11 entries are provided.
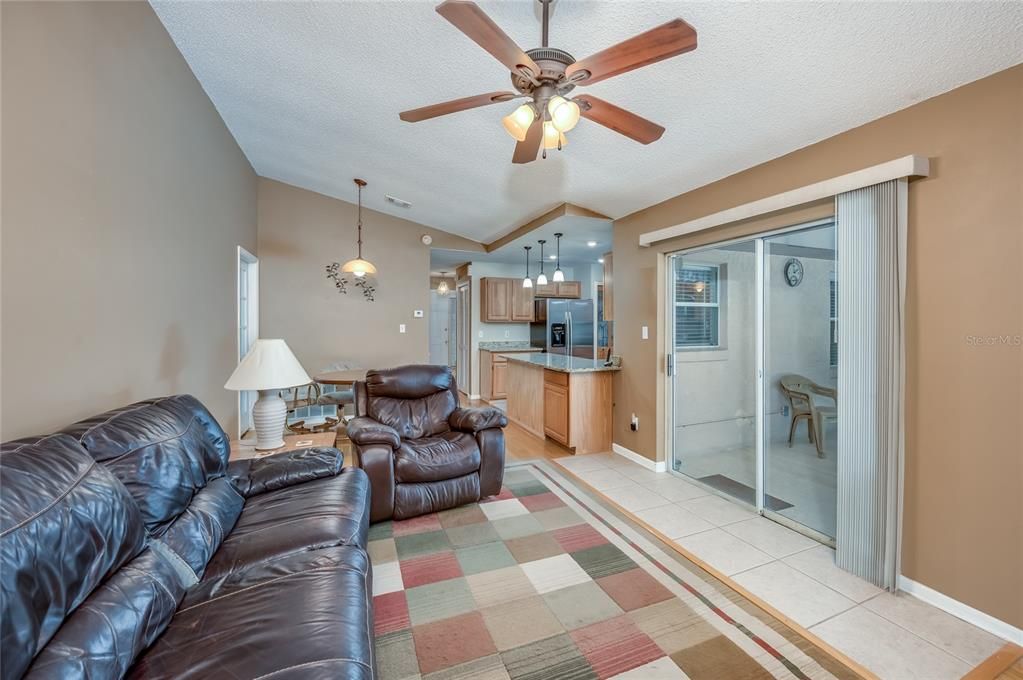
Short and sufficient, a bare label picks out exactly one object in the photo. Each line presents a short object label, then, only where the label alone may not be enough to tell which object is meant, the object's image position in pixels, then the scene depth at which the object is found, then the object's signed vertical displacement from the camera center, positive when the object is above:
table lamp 2.38 -0.25
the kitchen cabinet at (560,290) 7.30 +0.87
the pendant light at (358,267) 4.47 +0.79
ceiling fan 1.29 +0.98
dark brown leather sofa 0.90 -0.70
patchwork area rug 1.60 -1.27
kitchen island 4.11 -0.68
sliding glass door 2.63 -0.26
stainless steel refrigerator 5.44 +0.22
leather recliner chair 2.69 -0.76
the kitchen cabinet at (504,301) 7.10 +0.66
